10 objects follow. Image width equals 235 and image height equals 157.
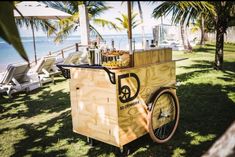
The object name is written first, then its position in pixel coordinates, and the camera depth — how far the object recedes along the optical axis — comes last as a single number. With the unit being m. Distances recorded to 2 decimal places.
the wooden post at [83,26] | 11.26
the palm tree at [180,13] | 8.55
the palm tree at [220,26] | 9.80
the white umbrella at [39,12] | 10.20
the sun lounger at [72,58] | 10.61
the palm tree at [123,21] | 27.16
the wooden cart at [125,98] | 3.79
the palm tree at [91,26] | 17.62
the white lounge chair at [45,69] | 10.09
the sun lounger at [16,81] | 8.71
